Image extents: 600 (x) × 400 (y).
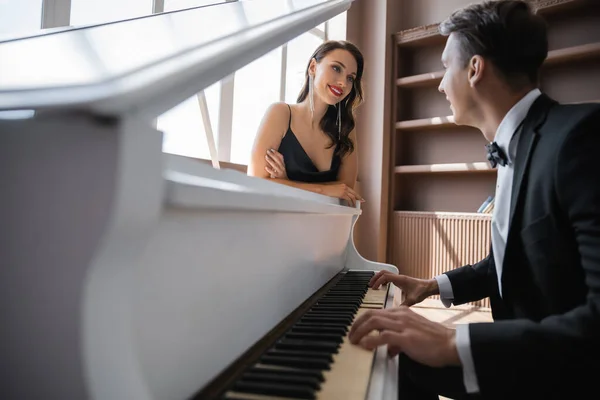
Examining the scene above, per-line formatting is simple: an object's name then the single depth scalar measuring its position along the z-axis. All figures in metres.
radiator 3.69
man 0.67
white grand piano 0.31
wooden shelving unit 3.60
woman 2.14
